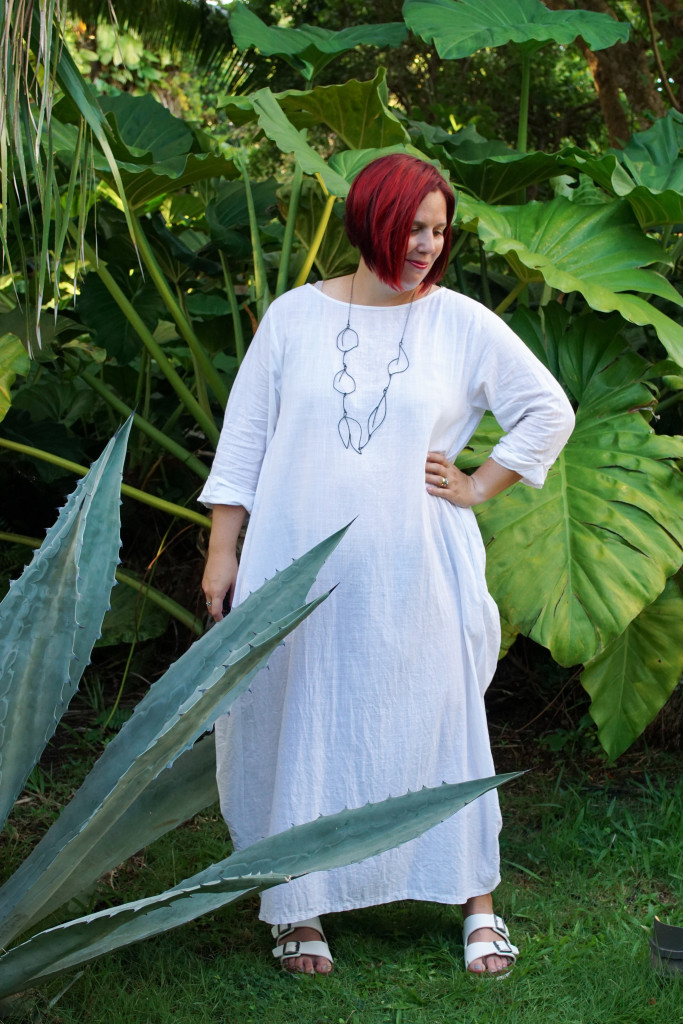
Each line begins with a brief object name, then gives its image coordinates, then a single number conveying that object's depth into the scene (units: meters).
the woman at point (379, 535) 2.03
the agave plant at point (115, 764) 1.58
